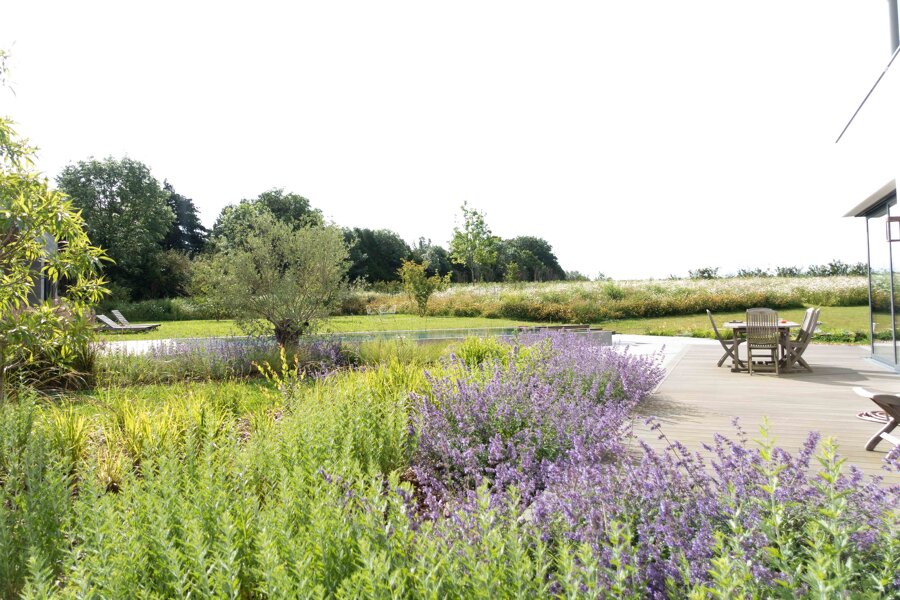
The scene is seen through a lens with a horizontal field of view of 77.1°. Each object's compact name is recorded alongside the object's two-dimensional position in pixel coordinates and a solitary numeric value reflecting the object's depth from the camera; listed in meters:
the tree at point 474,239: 35.41
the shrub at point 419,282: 22.17
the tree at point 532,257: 63.03
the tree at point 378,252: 45.40
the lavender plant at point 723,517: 1.49
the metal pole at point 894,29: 8.77
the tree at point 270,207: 40.62
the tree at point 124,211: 32.56
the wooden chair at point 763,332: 8.47
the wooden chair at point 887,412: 4.17
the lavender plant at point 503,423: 3.10
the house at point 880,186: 7.86
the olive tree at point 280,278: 10.54
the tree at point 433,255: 51.72
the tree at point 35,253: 3.58
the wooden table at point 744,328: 8.69
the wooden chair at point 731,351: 9.11
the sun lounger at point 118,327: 17.41
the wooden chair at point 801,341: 8.69
